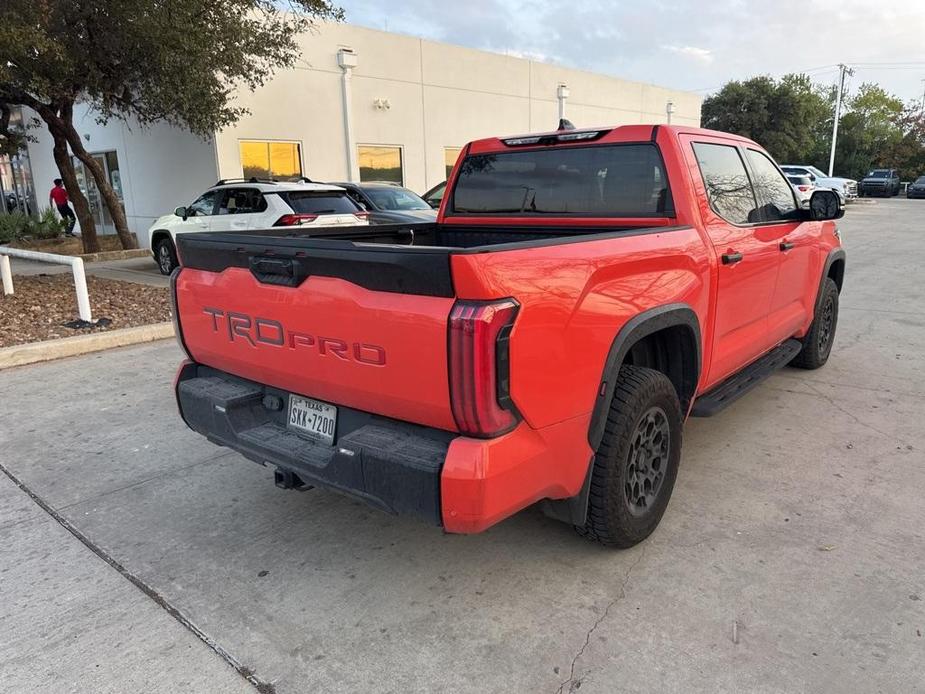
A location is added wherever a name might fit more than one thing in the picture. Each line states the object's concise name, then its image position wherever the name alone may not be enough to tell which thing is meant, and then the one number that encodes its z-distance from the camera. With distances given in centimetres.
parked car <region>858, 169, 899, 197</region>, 4034
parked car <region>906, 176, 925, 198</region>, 3934
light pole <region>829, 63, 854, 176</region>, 4171
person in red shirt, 1911
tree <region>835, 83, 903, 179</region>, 4975
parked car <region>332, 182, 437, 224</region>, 1159
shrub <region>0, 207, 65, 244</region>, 1861
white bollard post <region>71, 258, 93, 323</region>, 781
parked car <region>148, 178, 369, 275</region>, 1030
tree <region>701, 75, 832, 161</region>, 4147
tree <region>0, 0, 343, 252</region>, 879
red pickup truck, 229
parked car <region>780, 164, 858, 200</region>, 2809
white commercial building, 1530
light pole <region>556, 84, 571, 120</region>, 2283
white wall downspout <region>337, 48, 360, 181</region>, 1633
